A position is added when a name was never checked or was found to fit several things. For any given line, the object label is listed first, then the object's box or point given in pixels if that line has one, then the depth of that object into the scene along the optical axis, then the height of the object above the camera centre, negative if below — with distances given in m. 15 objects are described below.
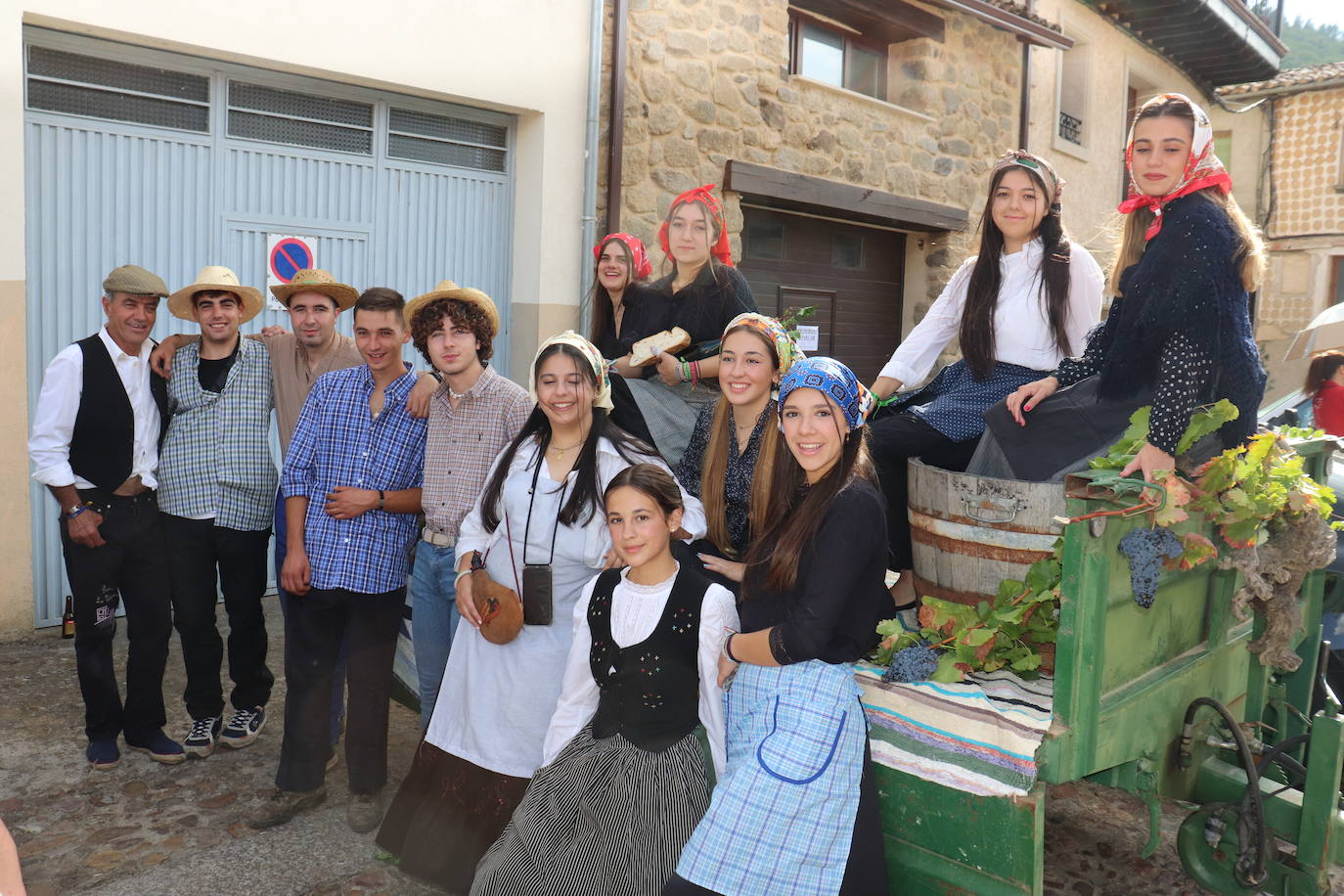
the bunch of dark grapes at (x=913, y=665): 2.70 -0.72
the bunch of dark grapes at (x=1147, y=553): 2.52 -0.39
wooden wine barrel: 2.82 -0.40
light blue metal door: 5.45 +0.93
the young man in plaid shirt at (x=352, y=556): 3.68 -0.68
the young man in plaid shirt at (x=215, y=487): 4.10 -0.53
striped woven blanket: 2.44 -0.82
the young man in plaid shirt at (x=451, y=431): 3.60 -0.25
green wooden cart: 2.41 -0.96
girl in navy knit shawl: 2.69 +0.14
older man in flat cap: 3.94 -0.56
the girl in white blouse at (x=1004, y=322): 3.38 +0.17
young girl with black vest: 2.79 -0.98
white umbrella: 5.82 +0.28
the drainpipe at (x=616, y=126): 7.01 +1.51
